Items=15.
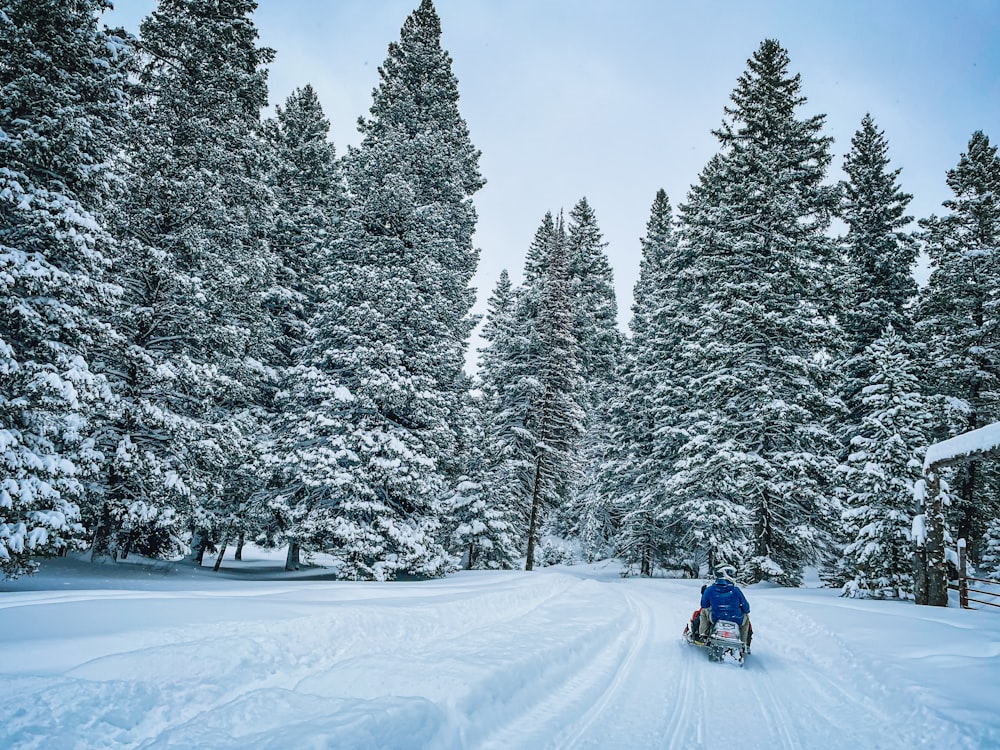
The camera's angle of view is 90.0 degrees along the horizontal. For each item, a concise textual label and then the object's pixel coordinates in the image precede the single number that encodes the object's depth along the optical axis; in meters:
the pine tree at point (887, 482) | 13.74
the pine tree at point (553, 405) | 24.69
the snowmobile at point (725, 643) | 8.30
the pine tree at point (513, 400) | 23.70
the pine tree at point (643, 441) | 23.91
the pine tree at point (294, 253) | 17.06
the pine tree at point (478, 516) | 22.39
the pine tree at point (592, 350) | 29.69
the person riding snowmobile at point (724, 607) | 8.68
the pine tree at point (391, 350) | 15.92
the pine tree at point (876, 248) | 21.83
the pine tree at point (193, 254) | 13.58
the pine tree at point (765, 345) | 17.80
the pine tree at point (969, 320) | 19.50
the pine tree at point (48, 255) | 9.46
